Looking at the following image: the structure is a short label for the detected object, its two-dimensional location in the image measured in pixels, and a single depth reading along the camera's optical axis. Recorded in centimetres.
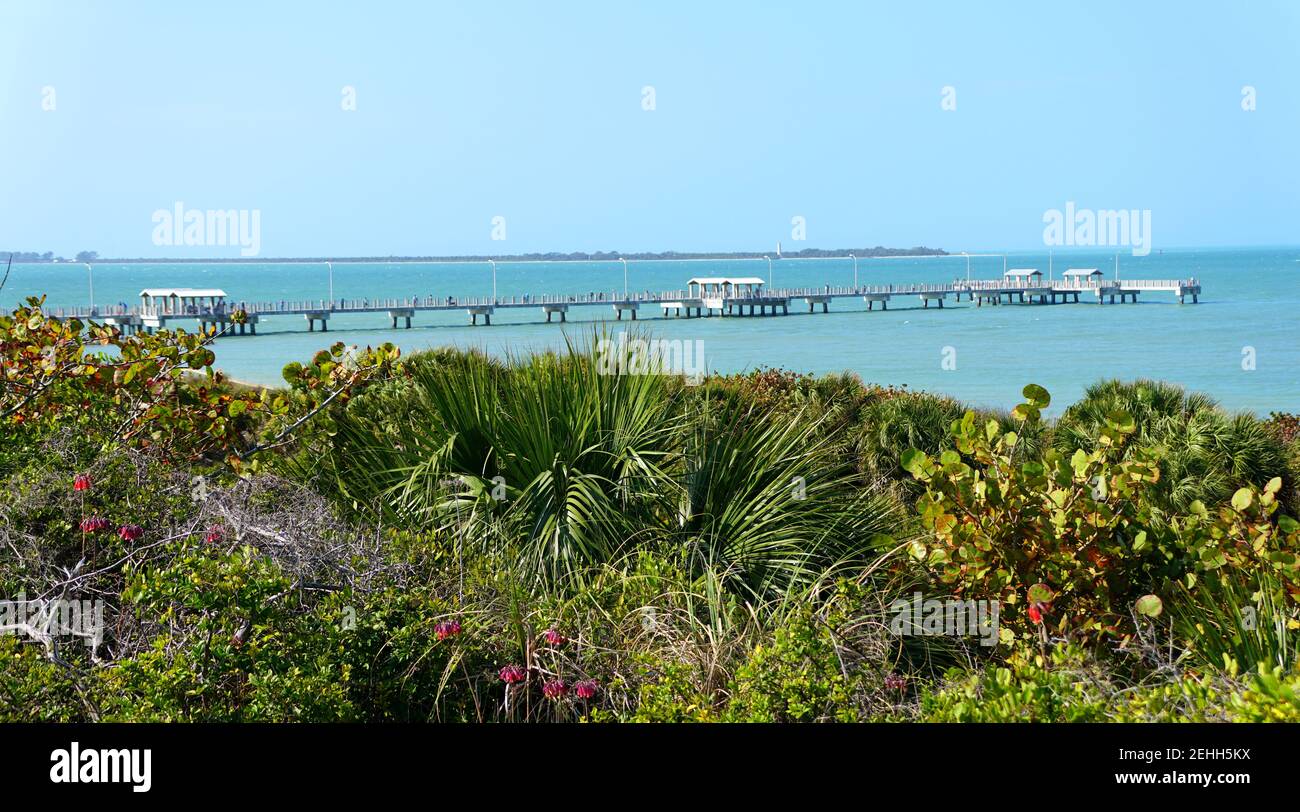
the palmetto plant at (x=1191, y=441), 1060
